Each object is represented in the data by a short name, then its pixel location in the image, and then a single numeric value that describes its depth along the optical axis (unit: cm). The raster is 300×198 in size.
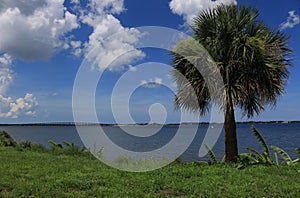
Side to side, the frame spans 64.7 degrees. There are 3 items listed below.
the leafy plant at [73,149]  1135
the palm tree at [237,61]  789
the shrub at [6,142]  1526
